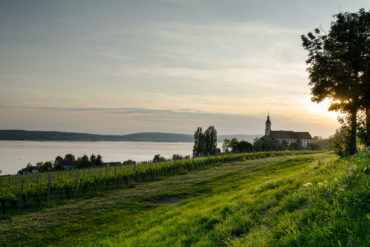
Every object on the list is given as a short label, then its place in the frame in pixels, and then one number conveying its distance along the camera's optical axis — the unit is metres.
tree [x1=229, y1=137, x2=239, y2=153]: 100.19
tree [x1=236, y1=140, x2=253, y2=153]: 99.06
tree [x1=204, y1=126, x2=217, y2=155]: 111.50
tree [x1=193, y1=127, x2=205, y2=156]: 109.83
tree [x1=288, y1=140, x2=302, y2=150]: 107.04
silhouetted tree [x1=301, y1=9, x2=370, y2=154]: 20.19
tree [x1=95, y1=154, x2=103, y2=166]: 103.81
